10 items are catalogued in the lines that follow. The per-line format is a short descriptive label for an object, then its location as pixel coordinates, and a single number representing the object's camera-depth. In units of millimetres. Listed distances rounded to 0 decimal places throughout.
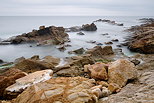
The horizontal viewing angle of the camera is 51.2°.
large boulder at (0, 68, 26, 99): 10612
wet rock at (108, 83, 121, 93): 7424
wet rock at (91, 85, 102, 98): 6552
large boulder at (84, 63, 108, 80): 9495
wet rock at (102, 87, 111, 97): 6855
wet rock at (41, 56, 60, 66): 21152
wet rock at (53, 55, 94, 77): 14109
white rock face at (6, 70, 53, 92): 9200
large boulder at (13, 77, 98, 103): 5840
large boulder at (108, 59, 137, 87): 8658
